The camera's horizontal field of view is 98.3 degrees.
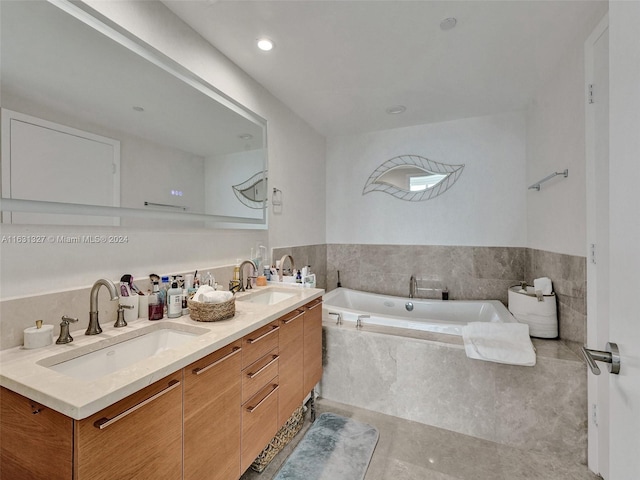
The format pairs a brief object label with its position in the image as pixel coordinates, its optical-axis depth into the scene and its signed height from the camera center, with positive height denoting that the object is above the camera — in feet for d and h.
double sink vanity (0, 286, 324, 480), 2.41 -1.73
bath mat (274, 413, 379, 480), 5.14 -4.35
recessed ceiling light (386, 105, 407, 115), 9.20 +4.39
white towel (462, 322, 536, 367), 5.74 -2.26
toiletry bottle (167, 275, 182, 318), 4.51 -1.04
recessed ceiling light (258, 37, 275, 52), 6.00 +4.31
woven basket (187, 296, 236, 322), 4.26 -1.12
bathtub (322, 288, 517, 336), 7.32 -2.32
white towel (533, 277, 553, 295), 6.91 -1.20
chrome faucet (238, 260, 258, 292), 6.57 -0.93
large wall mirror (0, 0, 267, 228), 3.42 +1.77
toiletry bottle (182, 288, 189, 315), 4.74 -1.13
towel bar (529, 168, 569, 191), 6.21 +1.48
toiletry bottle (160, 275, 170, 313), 4.58 -0.85
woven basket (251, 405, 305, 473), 5.22 -4.18
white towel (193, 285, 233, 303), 4.30 -0.90
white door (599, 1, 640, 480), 1.73 +0.04
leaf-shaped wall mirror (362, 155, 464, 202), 10.37 +2.39
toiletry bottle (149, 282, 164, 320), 4.37 -1.07
